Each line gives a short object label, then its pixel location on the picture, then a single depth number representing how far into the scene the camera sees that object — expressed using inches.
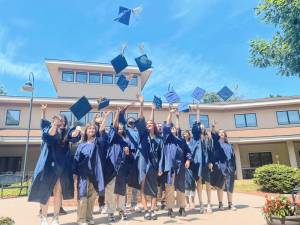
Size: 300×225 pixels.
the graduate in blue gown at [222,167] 299.4
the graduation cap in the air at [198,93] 377.1
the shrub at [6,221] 170.9
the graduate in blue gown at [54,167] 214.1
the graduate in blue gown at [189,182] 315.7
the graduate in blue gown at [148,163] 248.7
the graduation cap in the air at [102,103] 308.9
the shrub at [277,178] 527.8
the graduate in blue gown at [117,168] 247.4
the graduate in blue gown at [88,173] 225.0
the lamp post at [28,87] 662.5
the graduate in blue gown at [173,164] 258.8
